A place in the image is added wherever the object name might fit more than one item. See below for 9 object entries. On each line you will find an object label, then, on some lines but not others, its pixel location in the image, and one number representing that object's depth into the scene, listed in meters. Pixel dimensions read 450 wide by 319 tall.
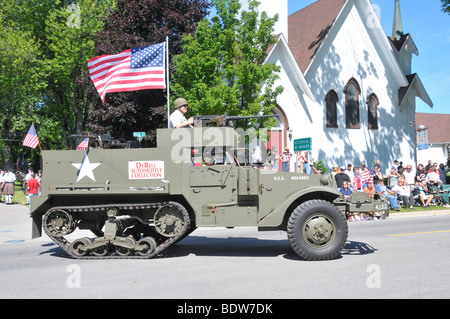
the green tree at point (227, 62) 18.25
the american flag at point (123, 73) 11.09
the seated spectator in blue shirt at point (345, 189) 16.22
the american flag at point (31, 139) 16.62
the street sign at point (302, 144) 17.46
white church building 25.94
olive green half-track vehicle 7.74
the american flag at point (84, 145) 18.75
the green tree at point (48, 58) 32.88
